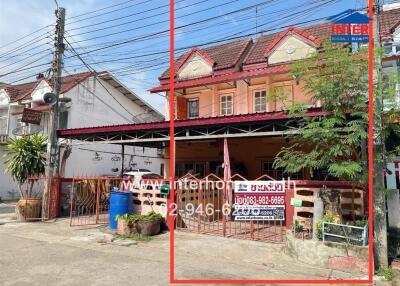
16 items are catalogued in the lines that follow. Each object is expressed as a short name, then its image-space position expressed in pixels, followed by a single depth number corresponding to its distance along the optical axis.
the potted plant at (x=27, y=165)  13.83
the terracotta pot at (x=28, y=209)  13.70
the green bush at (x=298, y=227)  8.41
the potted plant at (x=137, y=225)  10.37
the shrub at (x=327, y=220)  7.57
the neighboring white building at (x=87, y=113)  23.62
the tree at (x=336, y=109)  7.02
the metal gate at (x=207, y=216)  10.38
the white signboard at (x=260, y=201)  9.52
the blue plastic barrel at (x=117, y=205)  11.34
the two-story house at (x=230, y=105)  12.55
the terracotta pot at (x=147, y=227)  10.42
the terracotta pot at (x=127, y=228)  10.35
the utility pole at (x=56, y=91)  14.45
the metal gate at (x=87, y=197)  13.57
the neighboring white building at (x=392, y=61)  8.06
